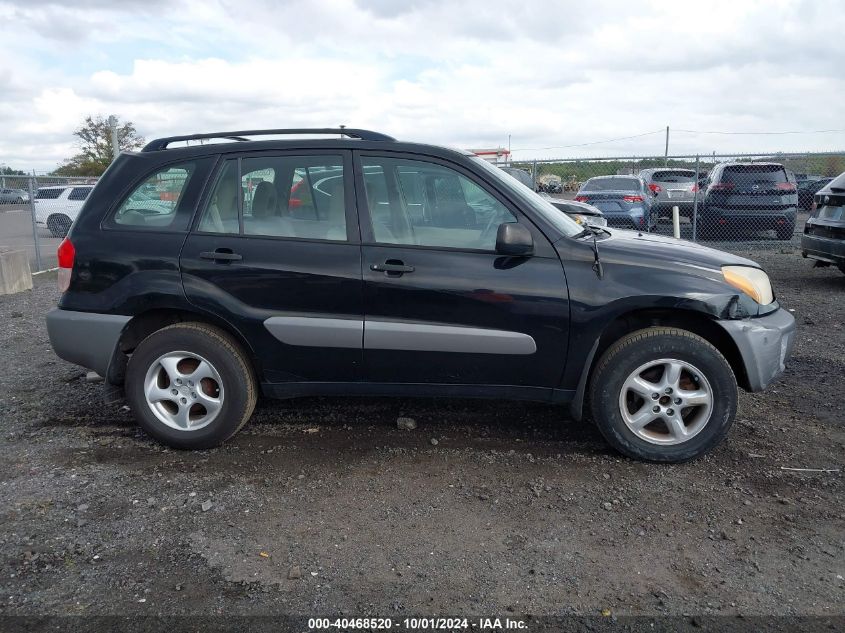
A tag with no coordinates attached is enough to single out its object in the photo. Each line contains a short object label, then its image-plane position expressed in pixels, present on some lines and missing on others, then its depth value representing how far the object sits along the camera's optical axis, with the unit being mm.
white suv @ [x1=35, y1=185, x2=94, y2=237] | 15391
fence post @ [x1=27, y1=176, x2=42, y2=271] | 12489
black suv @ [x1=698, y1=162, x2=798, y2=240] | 13523
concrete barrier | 10352
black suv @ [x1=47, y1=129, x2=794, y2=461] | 4008
